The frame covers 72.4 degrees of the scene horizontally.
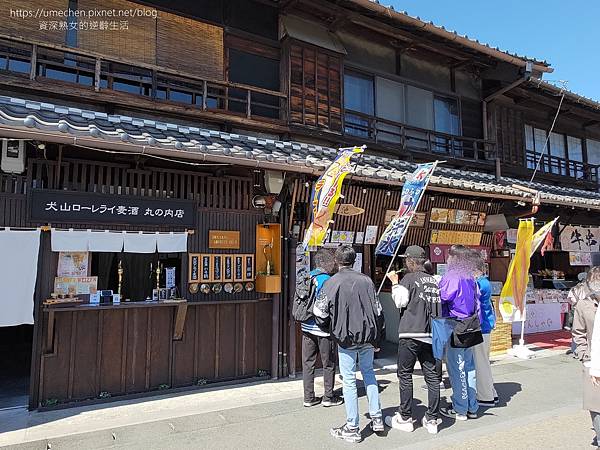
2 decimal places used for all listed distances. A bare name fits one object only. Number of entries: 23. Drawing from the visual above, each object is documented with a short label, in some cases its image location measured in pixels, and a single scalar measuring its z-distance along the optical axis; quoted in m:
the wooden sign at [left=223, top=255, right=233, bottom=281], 6.81
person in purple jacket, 5.25
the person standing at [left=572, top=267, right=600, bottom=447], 4.15
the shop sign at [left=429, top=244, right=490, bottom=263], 9.58
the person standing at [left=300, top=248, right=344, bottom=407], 5.72
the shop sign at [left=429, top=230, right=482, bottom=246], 9.48
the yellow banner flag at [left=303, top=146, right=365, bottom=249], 6.10
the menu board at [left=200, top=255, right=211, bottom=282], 6.61
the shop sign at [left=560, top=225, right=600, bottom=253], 11.98
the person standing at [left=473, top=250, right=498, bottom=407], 5.66
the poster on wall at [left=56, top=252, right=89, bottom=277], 5.77
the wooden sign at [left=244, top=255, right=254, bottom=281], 7.03
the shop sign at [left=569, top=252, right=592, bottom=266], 12.45
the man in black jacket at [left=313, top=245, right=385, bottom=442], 4.61
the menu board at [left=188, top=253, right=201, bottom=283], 6.50
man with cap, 4.90
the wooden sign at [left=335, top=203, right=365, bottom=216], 7.79
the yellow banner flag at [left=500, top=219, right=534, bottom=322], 8.13
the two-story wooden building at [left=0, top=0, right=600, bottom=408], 5.68
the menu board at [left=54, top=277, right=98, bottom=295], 5.72
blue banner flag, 6.44
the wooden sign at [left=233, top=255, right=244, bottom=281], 6.92
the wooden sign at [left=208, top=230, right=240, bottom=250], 6.71
